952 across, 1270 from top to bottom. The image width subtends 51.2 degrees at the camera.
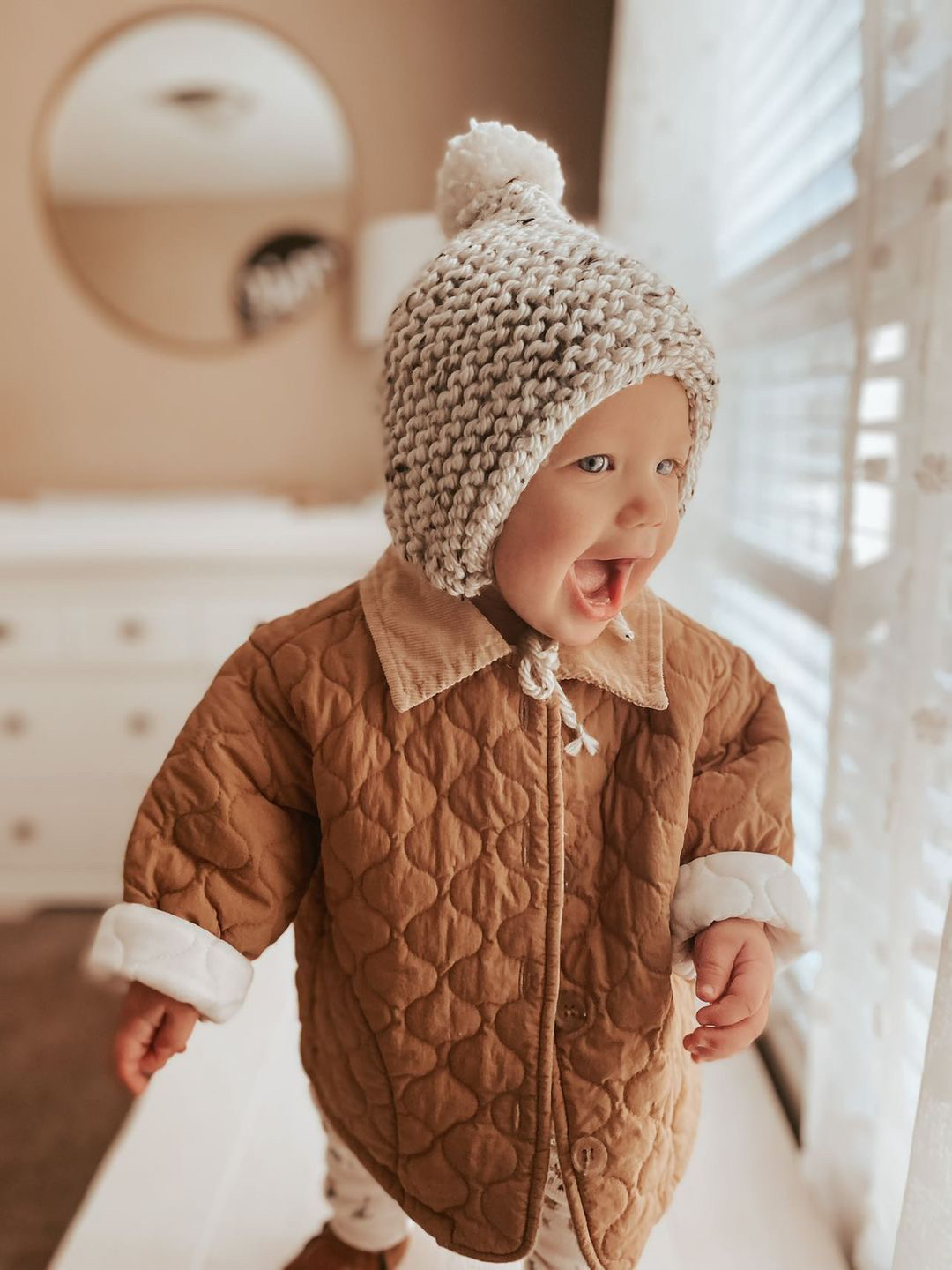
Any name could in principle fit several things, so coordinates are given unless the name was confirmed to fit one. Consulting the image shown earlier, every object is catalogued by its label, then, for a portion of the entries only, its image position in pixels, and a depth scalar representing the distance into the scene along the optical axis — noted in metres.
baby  0.58
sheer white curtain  0.66
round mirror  2.15
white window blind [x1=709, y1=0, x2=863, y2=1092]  1.03
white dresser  1.76
